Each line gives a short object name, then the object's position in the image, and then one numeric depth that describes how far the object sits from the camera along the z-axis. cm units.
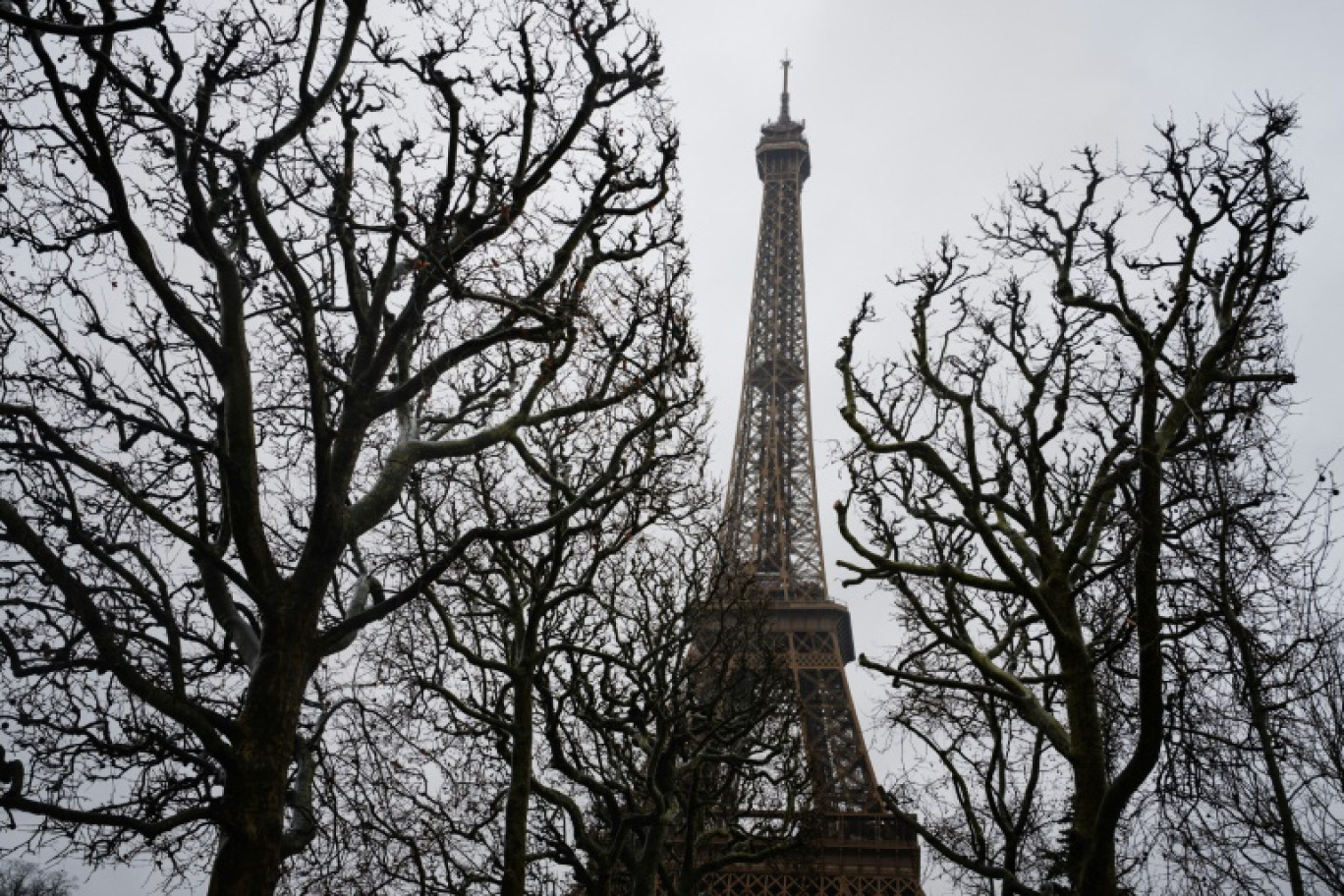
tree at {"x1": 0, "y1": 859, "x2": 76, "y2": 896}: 2002
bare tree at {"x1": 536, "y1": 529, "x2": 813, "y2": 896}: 952
